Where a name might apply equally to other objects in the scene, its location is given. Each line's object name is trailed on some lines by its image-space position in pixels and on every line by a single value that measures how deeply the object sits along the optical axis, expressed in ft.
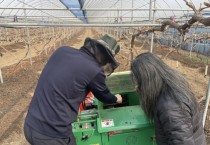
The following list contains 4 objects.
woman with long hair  5.19
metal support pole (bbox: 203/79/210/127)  9.86
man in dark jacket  6.37
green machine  7.47
